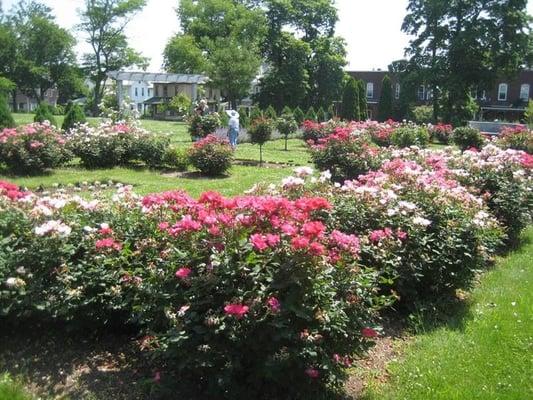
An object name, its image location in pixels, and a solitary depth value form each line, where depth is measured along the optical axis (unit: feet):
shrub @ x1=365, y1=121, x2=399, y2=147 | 74.74
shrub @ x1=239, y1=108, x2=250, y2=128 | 88.86
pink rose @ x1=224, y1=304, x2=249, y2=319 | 9.96
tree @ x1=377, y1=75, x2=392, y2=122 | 142.72
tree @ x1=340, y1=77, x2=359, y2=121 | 118.42
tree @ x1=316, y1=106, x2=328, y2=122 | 119.18
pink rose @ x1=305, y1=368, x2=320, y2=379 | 10.64
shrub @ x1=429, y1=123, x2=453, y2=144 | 89.46
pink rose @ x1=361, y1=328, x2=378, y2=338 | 11.34
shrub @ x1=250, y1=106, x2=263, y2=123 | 97.02
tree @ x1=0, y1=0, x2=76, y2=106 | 239.91
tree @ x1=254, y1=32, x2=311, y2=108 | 166.71
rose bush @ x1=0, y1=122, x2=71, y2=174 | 40.93
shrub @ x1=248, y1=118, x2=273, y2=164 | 57.67
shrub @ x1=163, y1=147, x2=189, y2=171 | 47.39
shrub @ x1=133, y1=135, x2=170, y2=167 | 47.60
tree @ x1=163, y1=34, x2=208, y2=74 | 209.77
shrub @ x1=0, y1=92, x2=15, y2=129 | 56.49
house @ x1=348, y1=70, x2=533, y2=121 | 176.65
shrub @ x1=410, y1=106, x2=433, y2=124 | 142.52
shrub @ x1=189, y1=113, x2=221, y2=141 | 64.80
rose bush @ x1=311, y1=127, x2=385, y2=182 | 35.35
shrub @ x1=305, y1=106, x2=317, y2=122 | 109.95
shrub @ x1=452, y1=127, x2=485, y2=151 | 77.30
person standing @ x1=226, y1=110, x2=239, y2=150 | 63.26
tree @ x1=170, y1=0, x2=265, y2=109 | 150.20
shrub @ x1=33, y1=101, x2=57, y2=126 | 66.59
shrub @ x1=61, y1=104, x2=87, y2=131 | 66.28
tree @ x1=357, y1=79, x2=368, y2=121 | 123.75
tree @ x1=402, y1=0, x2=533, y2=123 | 121.19
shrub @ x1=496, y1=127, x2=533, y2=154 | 49.06
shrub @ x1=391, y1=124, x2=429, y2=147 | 70.44
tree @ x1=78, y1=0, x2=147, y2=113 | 241.76
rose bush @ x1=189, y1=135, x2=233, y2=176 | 44.55
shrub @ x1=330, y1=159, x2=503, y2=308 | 16.19
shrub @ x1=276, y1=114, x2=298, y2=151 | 78.59
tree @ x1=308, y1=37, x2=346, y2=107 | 175.83
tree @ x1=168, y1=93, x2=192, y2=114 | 151.53
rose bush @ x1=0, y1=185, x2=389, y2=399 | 10.49
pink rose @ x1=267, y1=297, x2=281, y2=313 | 10.17
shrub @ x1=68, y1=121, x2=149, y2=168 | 45.98
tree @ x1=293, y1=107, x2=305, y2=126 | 110.29
